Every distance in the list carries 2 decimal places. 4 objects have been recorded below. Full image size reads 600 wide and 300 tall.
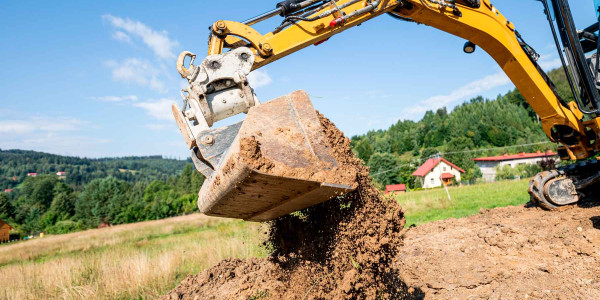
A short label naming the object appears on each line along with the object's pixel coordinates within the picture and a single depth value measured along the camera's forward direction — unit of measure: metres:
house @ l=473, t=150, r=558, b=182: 53.69
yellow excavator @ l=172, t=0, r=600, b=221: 2.51
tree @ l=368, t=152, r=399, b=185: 46.38
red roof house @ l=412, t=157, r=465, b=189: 50.25
